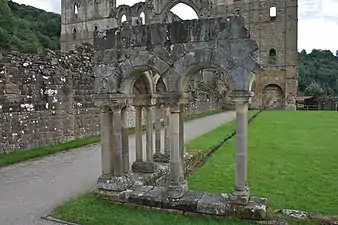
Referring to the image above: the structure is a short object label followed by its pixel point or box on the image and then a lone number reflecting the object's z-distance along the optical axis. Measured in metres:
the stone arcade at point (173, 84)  6.05
